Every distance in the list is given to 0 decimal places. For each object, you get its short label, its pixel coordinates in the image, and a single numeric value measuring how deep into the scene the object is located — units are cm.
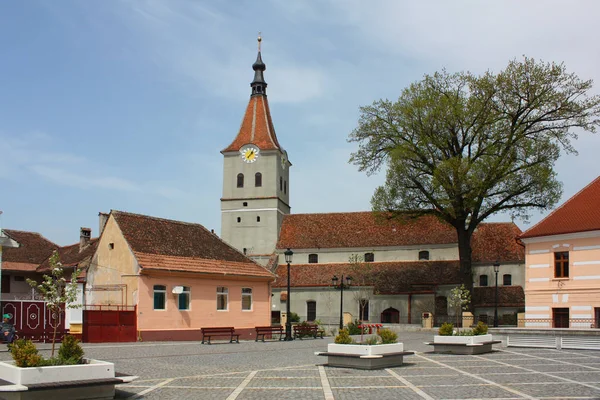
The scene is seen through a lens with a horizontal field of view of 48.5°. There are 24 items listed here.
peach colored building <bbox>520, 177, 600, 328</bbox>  3228
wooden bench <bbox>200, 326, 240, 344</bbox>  2858
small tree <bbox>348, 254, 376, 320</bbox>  5156
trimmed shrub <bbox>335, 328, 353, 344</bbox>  1762
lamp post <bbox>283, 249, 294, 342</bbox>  3154
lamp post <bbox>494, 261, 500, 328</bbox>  3981
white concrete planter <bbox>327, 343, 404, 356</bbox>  1687
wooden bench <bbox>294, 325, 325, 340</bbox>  3316
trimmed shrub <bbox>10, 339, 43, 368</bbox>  1109
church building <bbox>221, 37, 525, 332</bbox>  5038
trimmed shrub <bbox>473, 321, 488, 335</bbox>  2236
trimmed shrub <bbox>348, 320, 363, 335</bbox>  2234
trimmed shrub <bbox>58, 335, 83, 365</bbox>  1173
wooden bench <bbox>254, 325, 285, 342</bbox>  3127
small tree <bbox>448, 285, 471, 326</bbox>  3014
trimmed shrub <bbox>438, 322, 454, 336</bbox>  2230
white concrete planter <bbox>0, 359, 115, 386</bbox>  1077
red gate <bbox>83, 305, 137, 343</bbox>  2791
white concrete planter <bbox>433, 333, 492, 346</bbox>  2158
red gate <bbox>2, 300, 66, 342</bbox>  2881
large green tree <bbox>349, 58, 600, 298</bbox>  3981
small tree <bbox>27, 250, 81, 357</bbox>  1345
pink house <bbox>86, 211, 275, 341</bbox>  3127
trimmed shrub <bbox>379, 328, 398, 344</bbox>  1780
